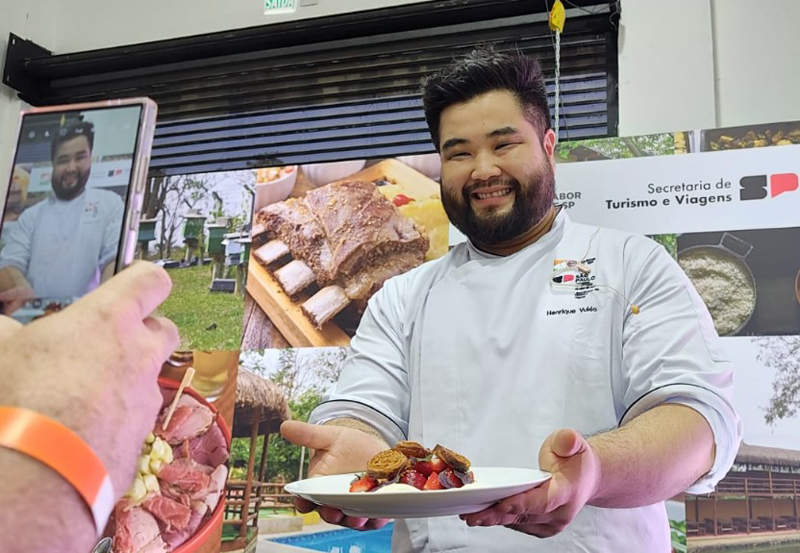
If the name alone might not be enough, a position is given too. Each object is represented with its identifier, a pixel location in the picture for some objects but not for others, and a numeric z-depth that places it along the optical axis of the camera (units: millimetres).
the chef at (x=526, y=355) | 1363
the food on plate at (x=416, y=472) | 1085
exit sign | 2746
